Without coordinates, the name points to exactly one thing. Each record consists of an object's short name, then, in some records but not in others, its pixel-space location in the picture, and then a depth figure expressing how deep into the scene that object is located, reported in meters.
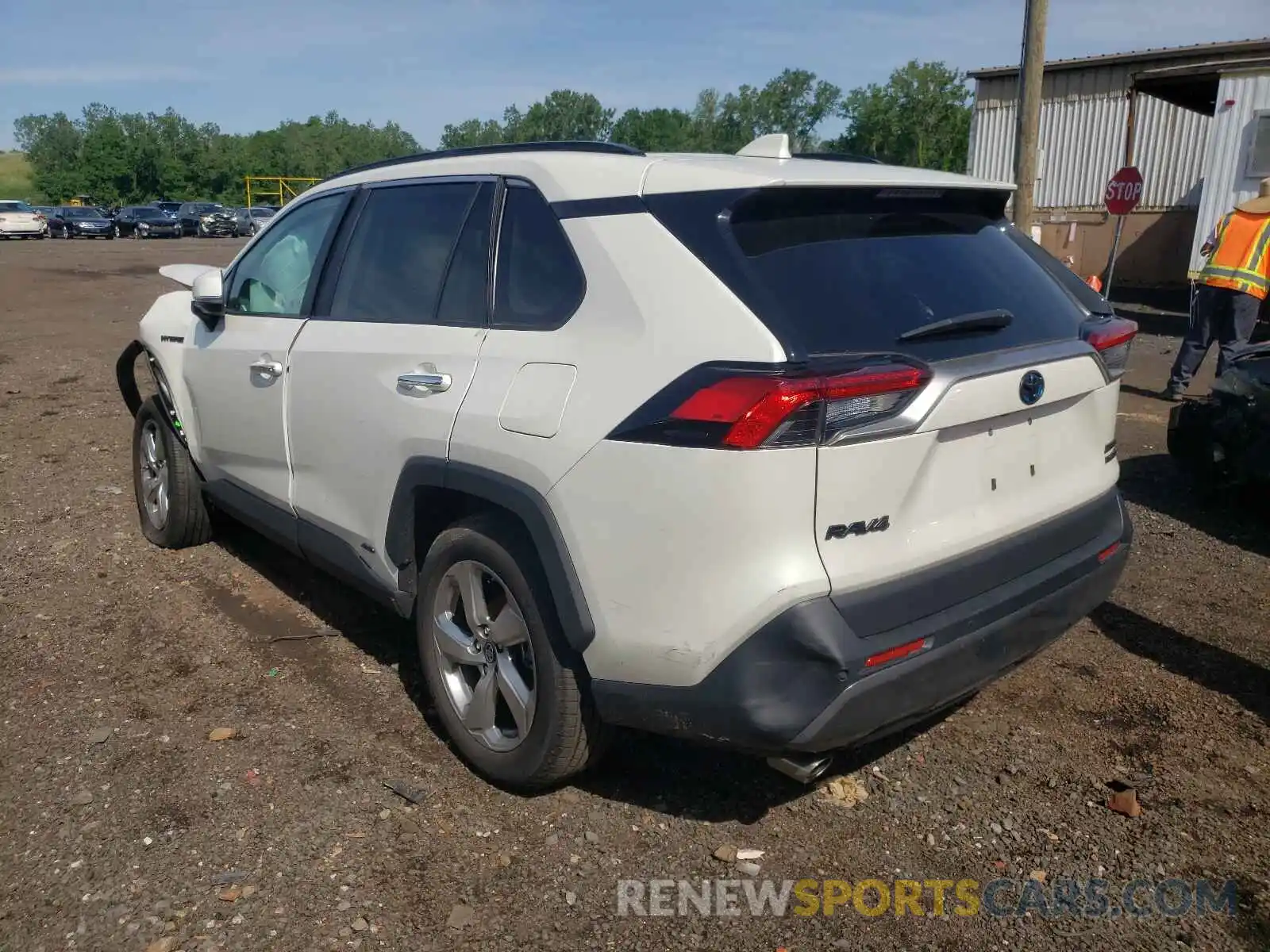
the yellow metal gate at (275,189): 58.63
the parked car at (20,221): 40.28
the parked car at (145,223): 46.25
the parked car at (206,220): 47.91
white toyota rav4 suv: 2.37
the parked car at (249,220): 48.70
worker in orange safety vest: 8.28
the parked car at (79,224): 44.41
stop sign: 13.80
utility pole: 10.48
